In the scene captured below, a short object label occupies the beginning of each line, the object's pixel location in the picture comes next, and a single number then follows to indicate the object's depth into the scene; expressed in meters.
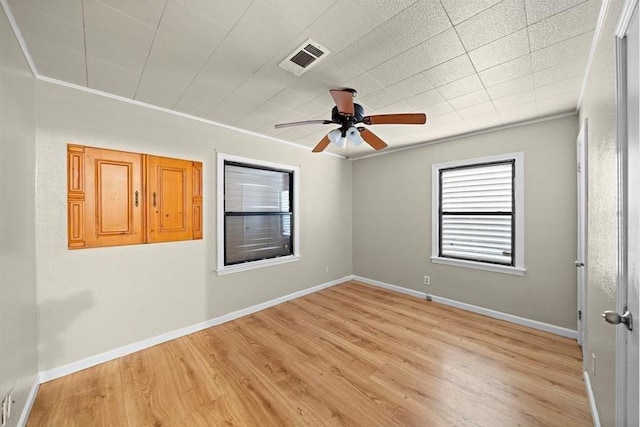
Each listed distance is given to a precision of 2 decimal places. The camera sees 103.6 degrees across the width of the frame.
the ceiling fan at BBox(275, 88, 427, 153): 2.00
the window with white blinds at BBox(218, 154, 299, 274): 3.30
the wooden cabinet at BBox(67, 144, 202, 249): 2.24
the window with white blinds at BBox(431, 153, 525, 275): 3.18
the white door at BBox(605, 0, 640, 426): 0.91
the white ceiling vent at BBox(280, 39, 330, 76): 1.69
